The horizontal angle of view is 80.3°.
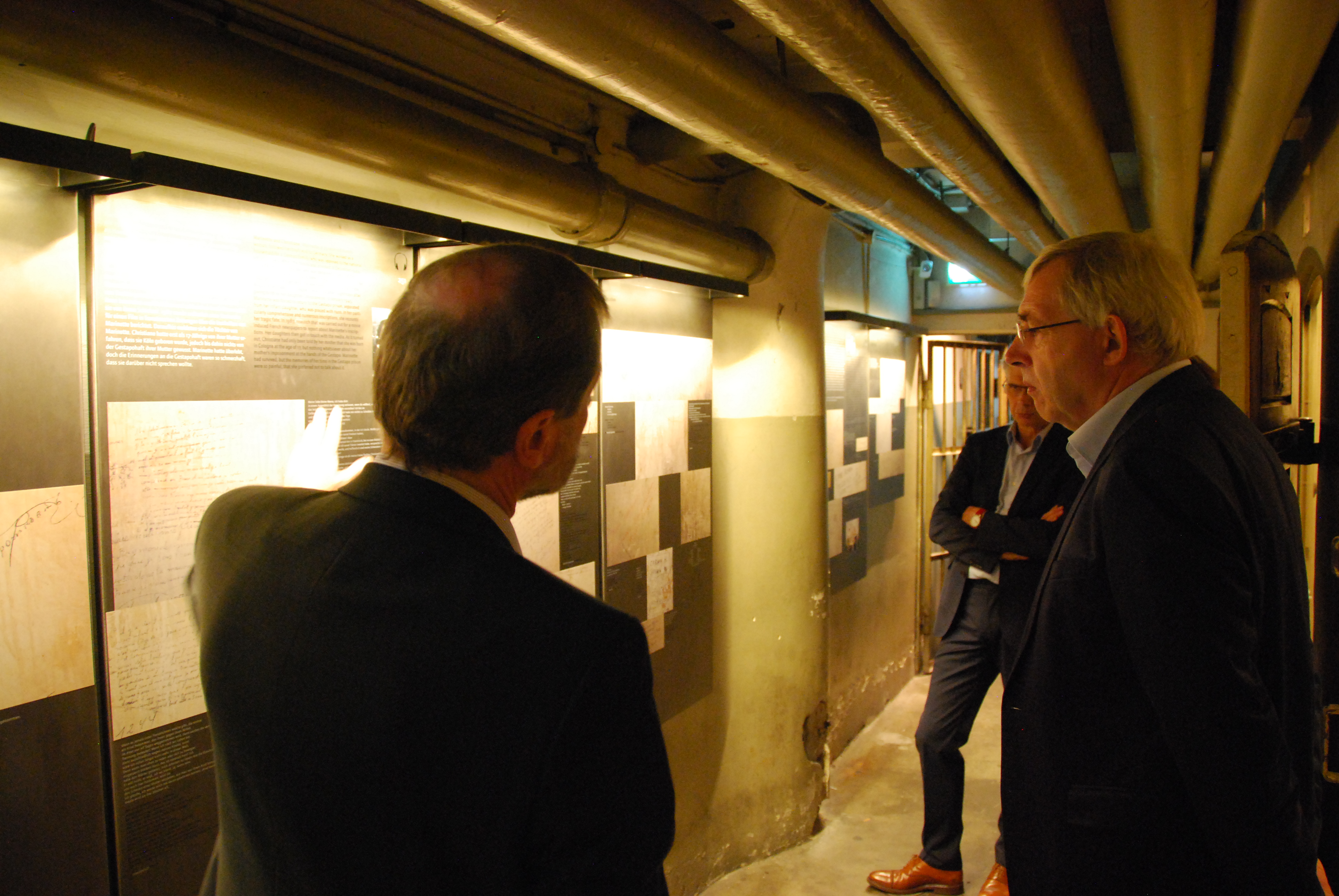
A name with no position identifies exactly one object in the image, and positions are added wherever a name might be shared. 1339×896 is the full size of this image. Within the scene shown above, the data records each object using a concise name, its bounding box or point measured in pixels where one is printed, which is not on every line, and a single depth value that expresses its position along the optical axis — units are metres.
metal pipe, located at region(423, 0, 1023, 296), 1.35
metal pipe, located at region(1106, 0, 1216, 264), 1.60
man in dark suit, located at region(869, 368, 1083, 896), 2.74
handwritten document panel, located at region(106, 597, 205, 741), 1.38
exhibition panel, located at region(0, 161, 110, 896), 1.23
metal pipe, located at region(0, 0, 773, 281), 1.17
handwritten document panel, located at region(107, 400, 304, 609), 1.37
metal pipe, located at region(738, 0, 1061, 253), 1.50
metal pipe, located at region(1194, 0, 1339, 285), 1.57
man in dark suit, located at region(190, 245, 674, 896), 0.74
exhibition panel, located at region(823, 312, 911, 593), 4.07
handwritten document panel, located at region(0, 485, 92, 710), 1.23
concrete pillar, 3.13
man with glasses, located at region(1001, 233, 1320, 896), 1.23
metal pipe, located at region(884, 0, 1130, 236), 1.49
